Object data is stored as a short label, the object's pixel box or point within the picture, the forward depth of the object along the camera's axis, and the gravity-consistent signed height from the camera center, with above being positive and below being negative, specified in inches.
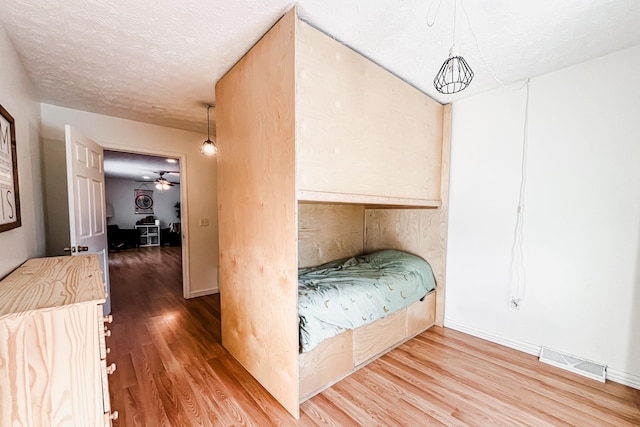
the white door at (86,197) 82.3 +1.2
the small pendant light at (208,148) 113.5 +23.7
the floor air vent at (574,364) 72.4 -47.4
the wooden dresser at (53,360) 31.4 -20.9
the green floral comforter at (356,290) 65.4 -27.2
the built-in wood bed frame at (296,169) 57.0 +9.2
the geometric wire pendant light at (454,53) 43.6 +25.9
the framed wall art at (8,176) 53.2 +5.1
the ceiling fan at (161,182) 279.2 +20.6
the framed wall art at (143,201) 350.0 -0.5
